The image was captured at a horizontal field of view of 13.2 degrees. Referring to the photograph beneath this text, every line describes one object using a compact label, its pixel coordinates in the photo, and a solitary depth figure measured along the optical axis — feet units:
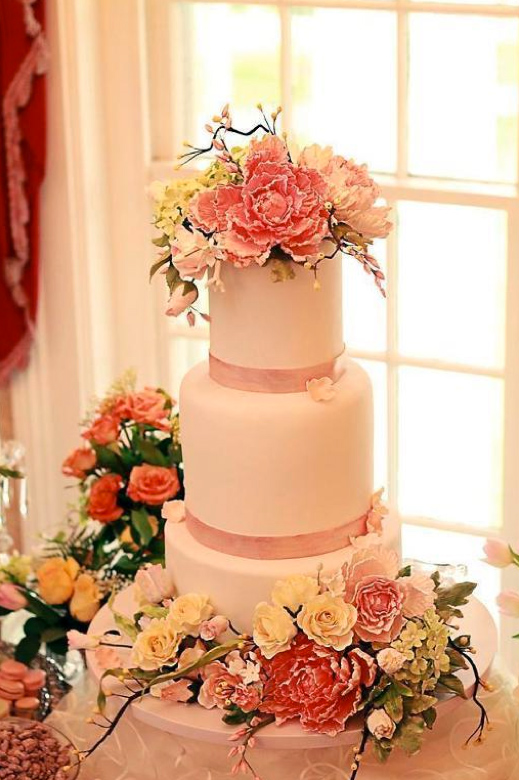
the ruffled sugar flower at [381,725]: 8.16
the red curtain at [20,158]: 10.83
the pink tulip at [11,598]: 9.63
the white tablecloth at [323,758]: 8.46
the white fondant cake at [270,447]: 8.28
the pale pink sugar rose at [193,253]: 8.13
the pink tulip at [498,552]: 8.49
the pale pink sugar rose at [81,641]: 8.70
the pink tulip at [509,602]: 8.44
